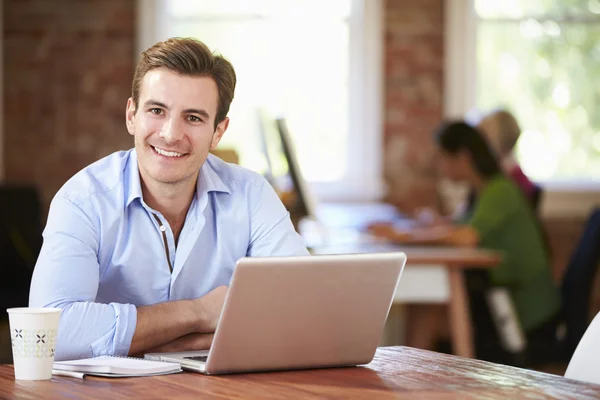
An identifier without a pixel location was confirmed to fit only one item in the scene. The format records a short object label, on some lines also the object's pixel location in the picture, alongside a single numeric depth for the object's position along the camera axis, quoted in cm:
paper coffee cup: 266
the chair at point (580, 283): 692
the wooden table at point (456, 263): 690
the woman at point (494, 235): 746
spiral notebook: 275
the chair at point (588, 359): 303
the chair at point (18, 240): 873
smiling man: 317
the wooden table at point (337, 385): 252
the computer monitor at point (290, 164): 677
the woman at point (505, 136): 887
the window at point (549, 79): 1124
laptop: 272
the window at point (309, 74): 1097
